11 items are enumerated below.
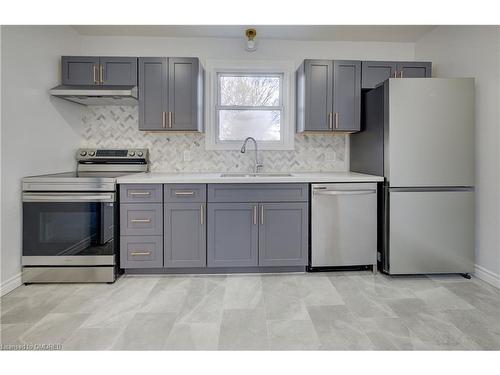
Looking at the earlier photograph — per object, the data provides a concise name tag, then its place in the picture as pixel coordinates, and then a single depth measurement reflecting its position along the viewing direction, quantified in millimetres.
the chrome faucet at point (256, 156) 3428
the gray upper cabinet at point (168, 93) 3158
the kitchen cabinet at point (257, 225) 2906
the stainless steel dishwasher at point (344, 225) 2943
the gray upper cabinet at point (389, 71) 3303
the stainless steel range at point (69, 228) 2666
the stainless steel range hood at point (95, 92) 2977
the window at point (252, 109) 3627
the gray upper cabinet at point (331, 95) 3271
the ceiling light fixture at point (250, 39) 3287
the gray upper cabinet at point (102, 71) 3150
